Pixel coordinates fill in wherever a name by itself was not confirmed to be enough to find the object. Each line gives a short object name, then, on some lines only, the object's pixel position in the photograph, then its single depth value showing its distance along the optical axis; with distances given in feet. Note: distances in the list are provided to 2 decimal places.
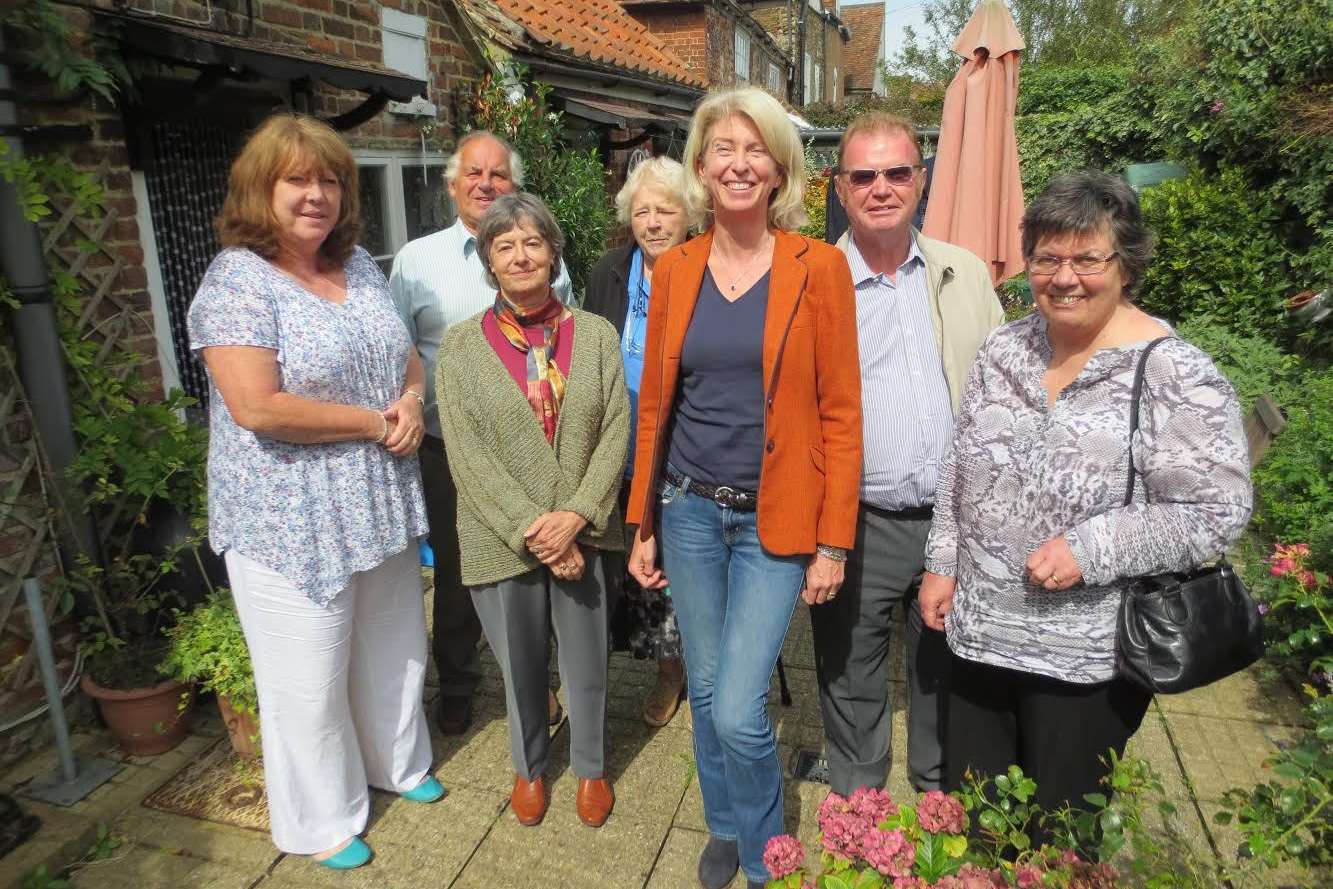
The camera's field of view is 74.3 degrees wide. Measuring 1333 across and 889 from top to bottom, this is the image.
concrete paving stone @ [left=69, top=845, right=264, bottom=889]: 8.50
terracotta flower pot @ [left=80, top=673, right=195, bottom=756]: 10.18
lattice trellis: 9.90
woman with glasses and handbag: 5.70
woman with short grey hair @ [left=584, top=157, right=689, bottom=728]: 10.27
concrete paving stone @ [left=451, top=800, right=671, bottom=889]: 8.52
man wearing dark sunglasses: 7.73
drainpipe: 9.33
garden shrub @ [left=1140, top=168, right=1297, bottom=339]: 22.43
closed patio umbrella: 13.04
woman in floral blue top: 7.50
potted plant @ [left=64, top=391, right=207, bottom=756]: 10.21
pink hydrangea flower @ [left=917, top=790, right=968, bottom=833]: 5.02
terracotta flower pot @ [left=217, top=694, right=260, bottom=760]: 9.85
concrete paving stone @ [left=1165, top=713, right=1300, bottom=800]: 9.90
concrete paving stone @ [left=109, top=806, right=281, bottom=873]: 8.84
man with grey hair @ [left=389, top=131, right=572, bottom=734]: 10.20
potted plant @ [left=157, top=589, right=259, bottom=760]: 9.71
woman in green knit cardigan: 8.39
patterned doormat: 9.45
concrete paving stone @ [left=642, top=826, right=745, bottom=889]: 8.44
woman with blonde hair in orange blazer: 7.18
